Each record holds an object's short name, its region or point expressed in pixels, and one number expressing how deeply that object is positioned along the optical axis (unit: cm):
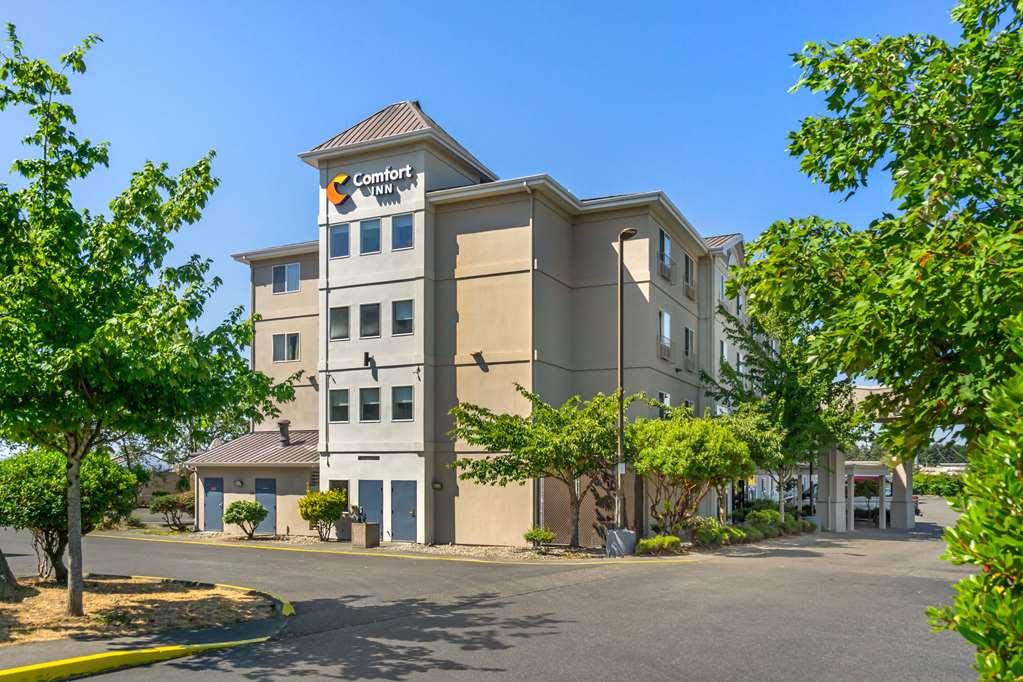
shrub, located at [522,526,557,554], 2673
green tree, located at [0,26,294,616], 1179
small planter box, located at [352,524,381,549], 2917
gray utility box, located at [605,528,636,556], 2522
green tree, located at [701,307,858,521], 3475
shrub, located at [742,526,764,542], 3019
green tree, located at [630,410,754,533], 2491
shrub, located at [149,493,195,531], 3832
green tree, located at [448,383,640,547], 2567
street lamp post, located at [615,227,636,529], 2473
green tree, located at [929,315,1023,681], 375
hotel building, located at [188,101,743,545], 3039
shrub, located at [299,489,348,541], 3128
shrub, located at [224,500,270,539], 3241
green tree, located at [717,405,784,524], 2972
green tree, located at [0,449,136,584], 1605
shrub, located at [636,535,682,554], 2508
